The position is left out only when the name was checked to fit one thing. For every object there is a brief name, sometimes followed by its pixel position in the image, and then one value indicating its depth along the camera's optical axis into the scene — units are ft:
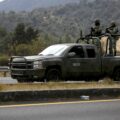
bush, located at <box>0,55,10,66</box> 190.23
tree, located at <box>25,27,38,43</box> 352.90
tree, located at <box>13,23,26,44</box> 340.18
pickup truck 58.13
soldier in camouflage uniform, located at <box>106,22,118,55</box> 66.62
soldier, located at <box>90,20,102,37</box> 69.36
